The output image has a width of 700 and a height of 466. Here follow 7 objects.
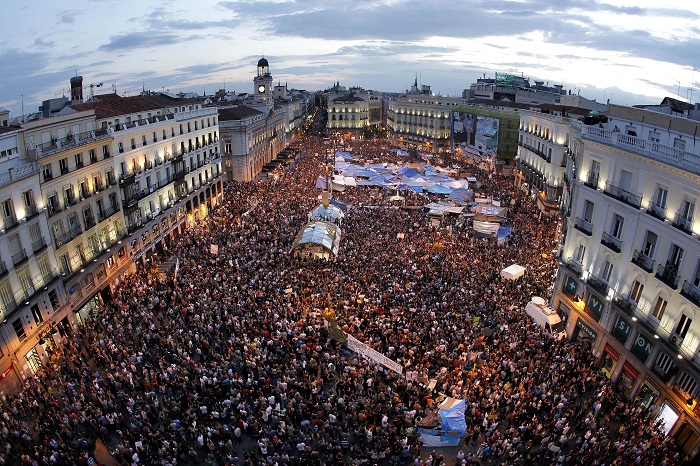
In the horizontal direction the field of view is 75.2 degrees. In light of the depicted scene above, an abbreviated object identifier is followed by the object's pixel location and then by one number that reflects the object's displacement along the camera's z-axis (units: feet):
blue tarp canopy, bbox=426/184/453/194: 173.68
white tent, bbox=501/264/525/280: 103.96
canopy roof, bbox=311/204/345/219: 137.59
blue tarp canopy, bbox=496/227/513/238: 127.44
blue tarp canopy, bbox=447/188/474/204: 164.86
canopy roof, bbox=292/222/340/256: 115.34
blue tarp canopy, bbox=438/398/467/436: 59.88
